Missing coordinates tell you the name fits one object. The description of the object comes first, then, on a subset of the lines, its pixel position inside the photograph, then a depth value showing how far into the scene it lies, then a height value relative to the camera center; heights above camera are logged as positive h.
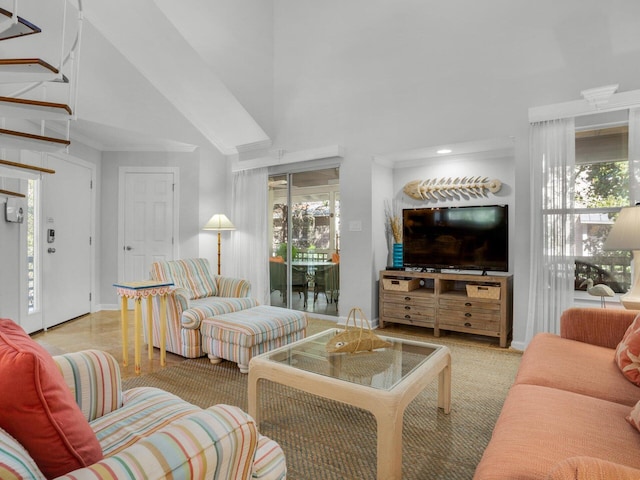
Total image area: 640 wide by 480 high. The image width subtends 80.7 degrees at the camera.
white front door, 4.45 -0.01
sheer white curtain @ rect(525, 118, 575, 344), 3.30 +0.19
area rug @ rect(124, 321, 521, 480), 1.77 -1.04
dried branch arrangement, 4.77 +0.25
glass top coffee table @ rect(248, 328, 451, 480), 1.57 -0.66
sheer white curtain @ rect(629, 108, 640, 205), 3.03 +0.72
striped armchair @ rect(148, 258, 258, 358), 3.27 -0.56
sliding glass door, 4.94 +0.04
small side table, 2.96 -0.50
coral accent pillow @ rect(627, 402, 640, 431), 1.19 -0.56
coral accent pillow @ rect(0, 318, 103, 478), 0.79 -0.37
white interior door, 5.48 +0.31
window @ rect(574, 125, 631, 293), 3.32 +0.41
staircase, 2.21 +1.22
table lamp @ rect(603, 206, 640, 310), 2.29 +0.06
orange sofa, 1.00 -0.59
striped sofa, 0.76 -0.48
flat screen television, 3.93 +0.06
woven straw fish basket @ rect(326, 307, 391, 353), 2.19 -0.59
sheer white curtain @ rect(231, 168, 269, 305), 5.42 +0.19
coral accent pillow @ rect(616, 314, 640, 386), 1.65 -0.50
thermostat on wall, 3.78 +0.31
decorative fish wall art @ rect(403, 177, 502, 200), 4.25 +0.66
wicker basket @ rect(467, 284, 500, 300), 3.72 -0.47
